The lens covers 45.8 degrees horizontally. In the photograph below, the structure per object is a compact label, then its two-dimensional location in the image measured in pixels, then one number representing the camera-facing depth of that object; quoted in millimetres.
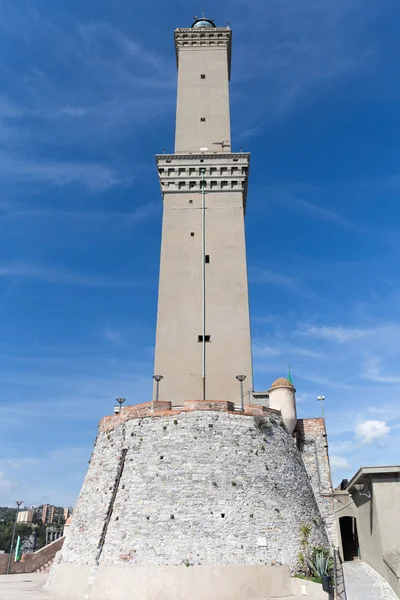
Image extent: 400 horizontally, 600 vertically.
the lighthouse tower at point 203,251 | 25375
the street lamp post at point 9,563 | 30645
